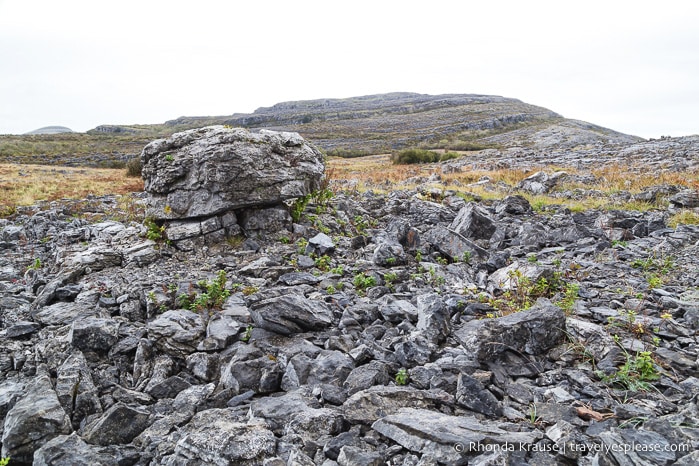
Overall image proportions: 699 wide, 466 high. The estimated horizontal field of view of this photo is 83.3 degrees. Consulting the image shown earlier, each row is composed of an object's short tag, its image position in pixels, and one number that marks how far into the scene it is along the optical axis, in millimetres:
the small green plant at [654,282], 5517
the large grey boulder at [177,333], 4676
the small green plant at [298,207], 9383
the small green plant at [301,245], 7955
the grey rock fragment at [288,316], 4945
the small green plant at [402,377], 3842
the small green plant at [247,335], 4883
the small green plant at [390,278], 6348
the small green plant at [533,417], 3157
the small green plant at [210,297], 5527
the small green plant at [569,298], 4841
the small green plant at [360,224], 9959
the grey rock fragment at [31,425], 3297
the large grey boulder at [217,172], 8414
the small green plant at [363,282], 6289
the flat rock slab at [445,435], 2822
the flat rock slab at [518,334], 4094
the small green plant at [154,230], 8203
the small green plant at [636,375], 3458
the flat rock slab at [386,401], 3385
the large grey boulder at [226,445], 3000
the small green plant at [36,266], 7903
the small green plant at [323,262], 7224
